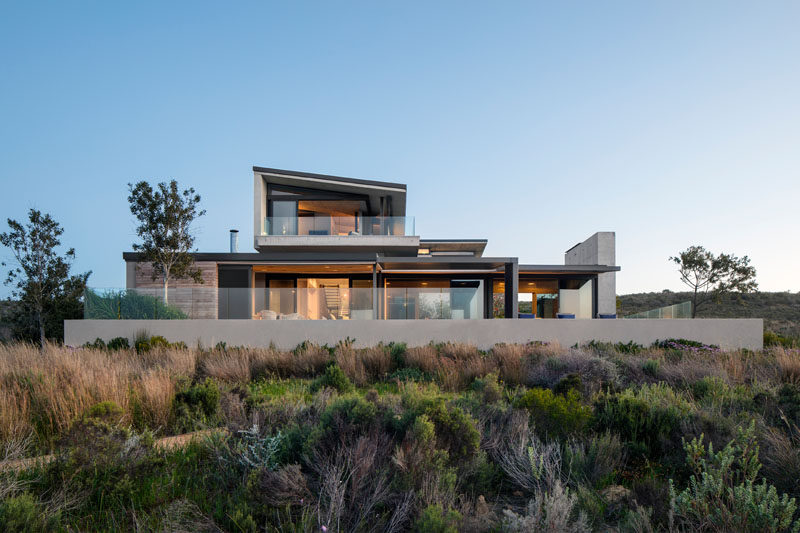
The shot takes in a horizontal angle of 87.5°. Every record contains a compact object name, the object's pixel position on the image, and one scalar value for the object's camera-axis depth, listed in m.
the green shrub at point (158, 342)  12.57
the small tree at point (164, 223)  17.06
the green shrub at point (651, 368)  8.21
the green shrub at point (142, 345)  12.24
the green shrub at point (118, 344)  13.15
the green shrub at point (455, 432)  3.63
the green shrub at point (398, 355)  10.27
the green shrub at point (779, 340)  14.53
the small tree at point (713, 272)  26.22
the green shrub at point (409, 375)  8.46
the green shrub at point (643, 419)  4.22
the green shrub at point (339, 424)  3.46
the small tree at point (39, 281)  16.30
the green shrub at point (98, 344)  12.85
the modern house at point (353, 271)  15.22
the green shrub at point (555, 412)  4.38
